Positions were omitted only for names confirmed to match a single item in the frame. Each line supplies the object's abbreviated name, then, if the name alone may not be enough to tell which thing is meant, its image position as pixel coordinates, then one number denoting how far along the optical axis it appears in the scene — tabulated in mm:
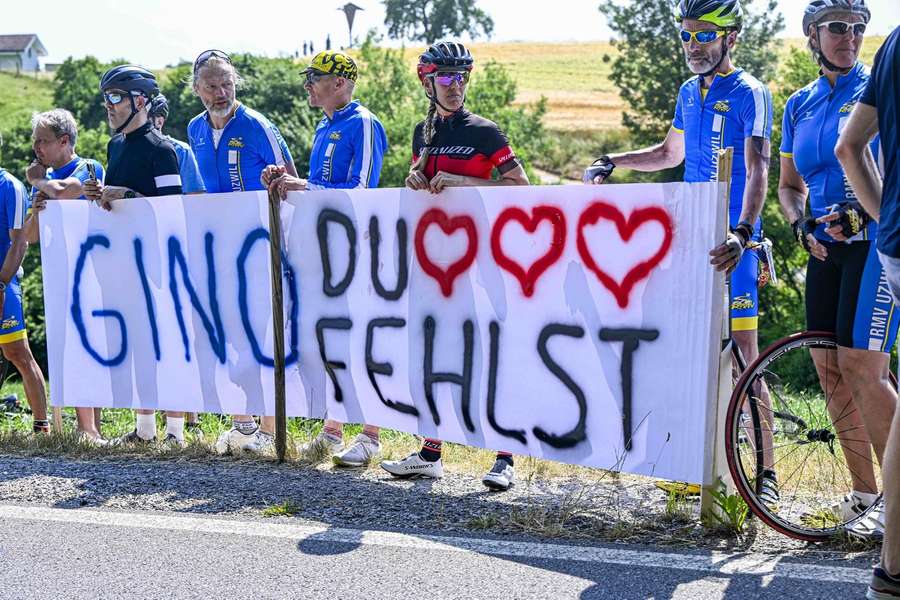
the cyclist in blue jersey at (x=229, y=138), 6895
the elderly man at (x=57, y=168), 7383
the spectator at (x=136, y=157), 6996
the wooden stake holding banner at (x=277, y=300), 6227
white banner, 4797
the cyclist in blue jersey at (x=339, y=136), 6641
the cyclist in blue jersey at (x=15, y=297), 7570
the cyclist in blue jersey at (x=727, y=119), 5254
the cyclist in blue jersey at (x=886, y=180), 3389
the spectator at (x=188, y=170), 7188
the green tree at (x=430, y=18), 112000
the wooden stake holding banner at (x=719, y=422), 4613
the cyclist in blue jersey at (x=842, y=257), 4398
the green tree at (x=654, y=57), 56406
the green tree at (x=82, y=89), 64250
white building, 152500
